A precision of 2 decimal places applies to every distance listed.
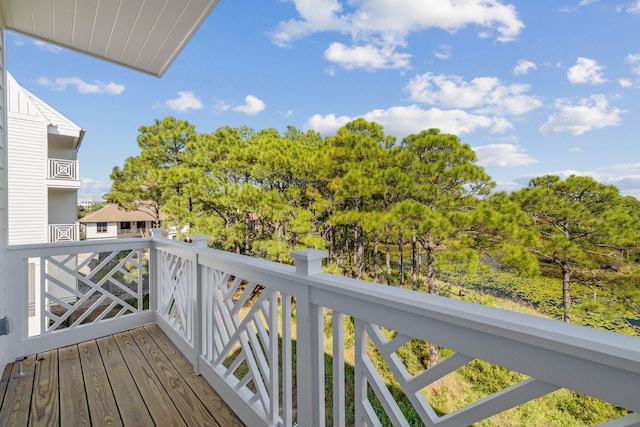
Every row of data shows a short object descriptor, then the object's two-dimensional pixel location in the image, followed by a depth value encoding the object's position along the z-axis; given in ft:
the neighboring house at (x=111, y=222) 47.47
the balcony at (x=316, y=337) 1.82
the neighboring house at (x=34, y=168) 22.41
